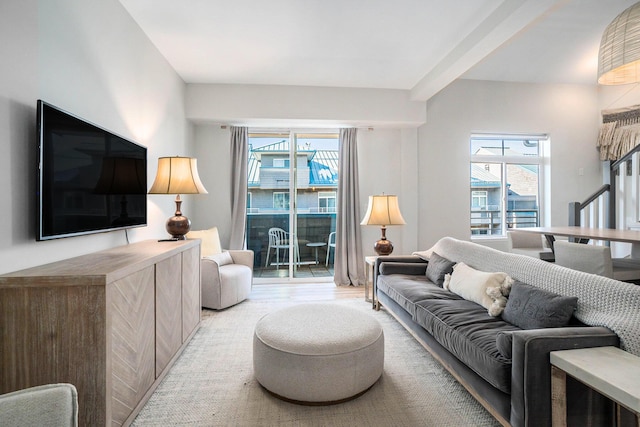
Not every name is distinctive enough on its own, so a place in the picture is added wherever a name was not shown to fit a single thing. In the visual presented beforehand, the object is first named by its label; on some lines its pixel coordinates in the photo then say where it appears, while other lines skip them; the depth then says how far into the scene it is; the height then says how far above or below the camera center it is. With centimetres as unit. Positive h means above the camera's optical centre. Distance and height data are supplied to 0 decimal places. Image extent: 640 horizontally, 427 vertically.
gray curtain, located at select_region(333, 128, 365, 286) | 464 -13
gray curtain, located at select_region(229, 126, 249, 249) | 450 +42
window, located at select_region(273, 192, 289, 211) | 474 +20
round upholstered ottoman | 178 -82
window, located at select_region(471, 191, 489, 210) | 511 +22
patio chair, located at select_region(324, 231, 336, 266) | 486 -39
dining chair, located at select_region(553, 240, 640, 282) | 232 -36
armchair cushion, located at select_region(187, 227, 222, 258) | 385 -32
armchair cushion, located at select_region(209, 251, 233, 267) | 361 -51
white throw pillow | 207 -52
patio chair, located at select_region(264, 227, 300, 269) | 477 -38
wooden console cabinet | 132 -50
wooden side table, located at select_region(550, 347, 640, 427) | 104 -56
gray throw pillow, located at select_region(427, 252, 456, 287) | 289 -50
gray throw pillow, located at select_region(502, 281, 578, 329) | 163 -51
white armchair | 341 -64
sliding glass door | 473 +20
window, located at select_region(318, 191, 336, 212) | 482 +21
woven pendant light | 207 +110
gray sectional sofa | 133 -64
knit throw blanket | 138 -41
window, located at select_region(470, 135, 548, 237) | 513 +51
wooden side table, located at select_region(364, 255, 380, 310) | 346 -79
